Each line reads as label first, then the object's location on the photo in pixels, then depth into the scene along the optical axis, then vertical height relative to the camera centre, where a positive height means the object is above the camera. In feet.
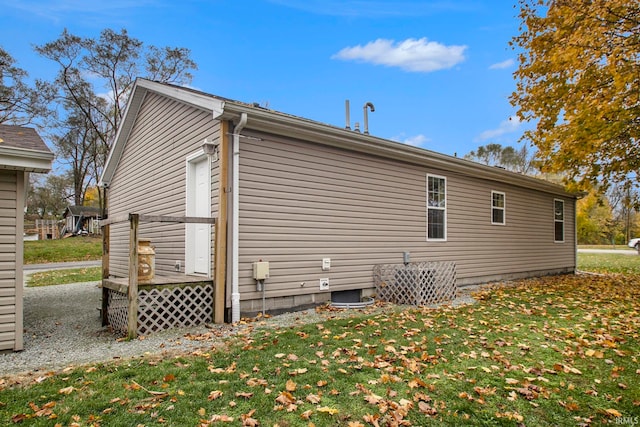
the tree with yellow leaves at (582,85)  25.48 +10.45
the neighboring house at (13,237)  15.39 -0.44
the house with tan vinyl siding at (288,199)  20.18 +1.85
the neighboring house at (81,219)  115.55 +2.31
